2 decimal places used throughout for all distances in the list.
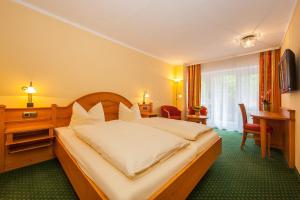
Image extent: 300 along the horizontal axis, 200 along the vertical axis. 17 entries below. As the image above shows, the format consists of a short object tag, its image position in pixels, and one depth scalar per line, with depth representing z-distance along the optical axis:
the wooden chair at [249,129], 2.97
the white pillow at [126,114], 3.34
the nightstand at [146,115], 3.93
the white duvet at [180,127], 2.03
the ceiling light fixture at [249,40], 3.24
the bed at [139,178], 1.02
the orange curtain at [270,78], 3.88
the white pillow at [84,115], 2.59
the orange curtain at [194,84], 5.57
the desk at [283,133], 2.33
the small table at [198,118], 4.26
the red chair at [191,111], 5.05
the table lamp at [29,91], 2.24
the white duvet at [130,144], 1.17
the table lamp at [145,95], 4.47
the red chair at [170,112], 4.91
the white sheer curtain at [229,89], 4.49
